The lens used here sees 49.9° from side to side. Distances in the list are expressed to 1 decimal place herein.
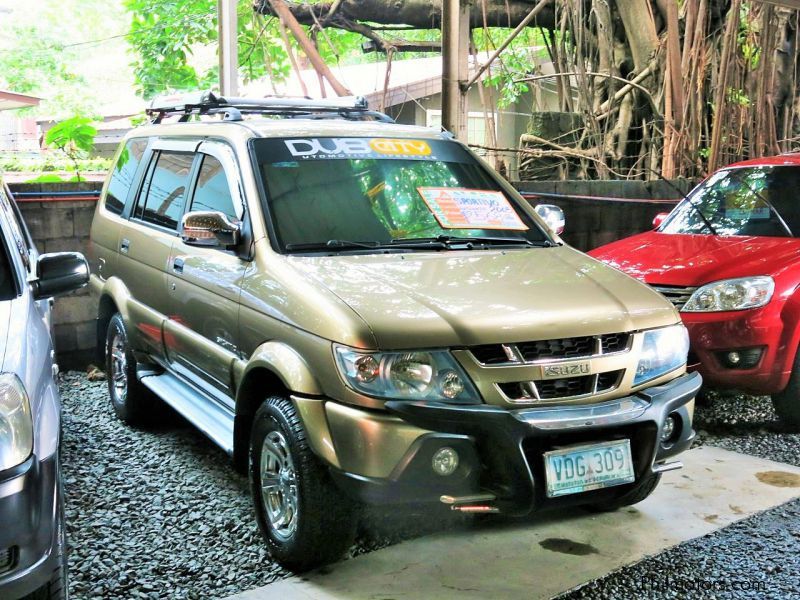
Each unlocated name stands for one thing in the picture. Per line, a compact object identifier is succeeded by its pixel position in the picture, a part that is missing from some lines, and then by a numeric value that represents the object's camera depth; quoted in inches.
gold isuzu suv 118.5
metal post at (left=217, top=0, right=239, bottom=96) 310.3
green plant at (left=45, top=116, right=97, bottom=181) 330.3
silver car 91.4
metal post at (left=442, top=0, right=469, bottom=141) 272.4
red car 197.9
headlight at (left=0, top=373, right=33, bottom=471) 93.5
